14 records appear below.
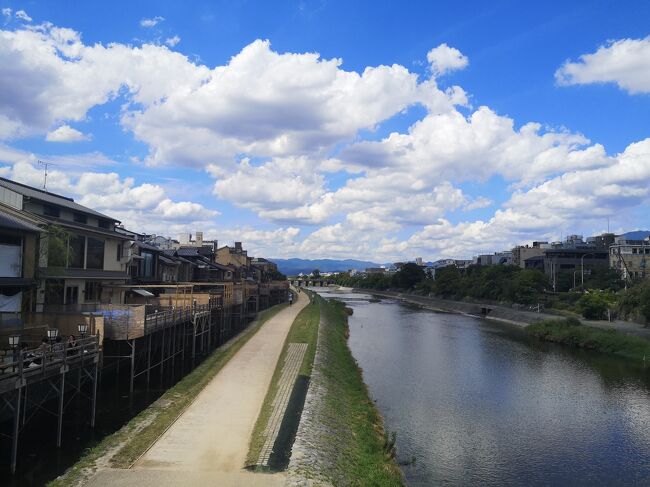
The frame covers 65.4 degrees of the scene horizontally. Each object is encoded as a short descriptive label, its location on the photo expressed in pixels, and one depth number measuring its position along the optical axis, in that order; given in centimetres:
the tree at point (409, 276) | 14600
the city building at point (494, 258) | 16671
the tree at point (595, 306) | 5981
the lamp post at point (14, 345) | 1467
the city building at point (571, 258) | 11219
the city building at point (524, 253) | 13450
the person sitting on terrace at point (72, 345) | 1730
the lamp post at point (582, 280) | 8502
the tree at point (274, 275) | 14718
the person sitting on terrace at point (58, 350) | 1583
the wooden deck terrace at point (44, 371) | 1352
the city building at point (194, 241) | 9275
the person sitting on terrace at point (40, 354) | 1473
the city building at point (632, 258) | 9775
